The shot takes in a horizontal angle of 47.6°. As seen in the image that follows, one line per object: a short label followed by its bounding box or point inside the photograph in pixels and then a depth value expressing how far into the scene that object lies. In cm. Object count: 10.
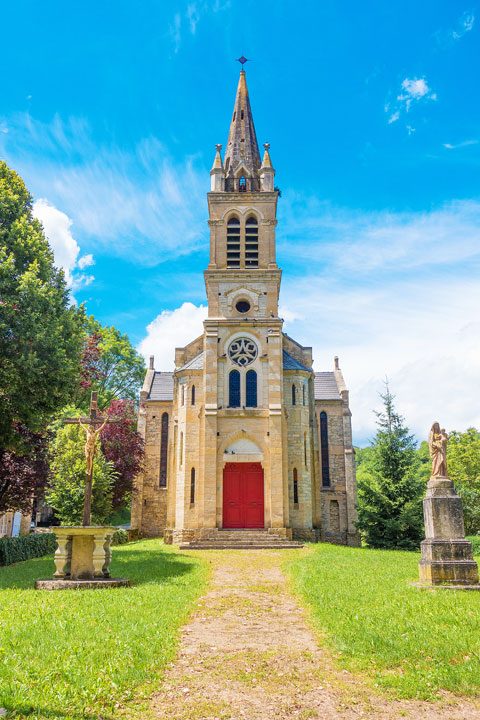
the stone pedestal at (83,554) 1309
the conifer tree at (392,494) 2541
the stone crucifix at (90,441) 1330
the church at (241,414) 2677
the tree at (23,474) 1938
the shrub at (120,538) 2870
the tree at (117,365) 4172
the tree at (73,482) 2398
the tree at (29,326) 1479
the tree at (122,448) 2878
